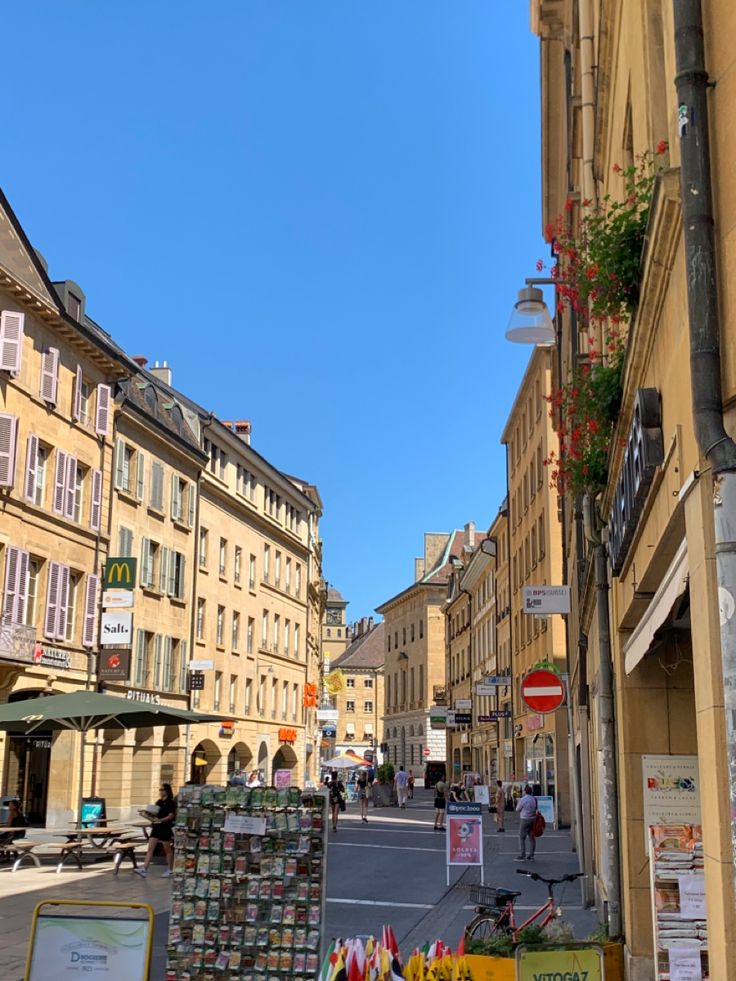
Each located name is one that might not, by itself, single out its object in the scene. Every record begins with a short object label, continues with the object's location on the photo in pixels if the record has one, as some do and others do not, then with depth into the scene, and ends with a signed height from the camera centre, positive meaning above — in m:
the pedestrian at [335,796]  31.67 -1.35
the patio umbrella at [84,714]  19.58 +0.64
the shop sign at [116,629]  32.25 +3.37
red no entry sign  15.13 +0.79
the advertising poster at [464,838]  16.81 -1.25
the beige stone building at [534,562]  38.12 +7.09
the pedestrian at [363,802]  37.84 -1.66
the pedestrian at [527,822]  23.37 -1.40
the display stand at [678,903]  7.62 -1.01
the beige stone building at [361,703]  121.31 +5.02
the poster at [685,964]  7.56 -1.37
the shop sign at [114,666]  32.12 +2.33
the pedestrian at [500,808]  33.79 -1.62
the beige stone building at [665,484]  4.91 +1.51
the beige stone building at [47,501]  28.61 +6.64
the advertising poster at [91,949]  6.72 -1.15
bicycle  10.52 -1.46
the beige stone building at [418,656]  93.25 +8.06
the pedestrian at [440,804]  35.09 -1.74
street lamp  11.98 +4.43
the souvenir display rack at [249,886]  8.74 -1.03
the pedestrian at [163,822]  18.83 -1.15
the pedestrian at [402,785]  47.25 -1.39
